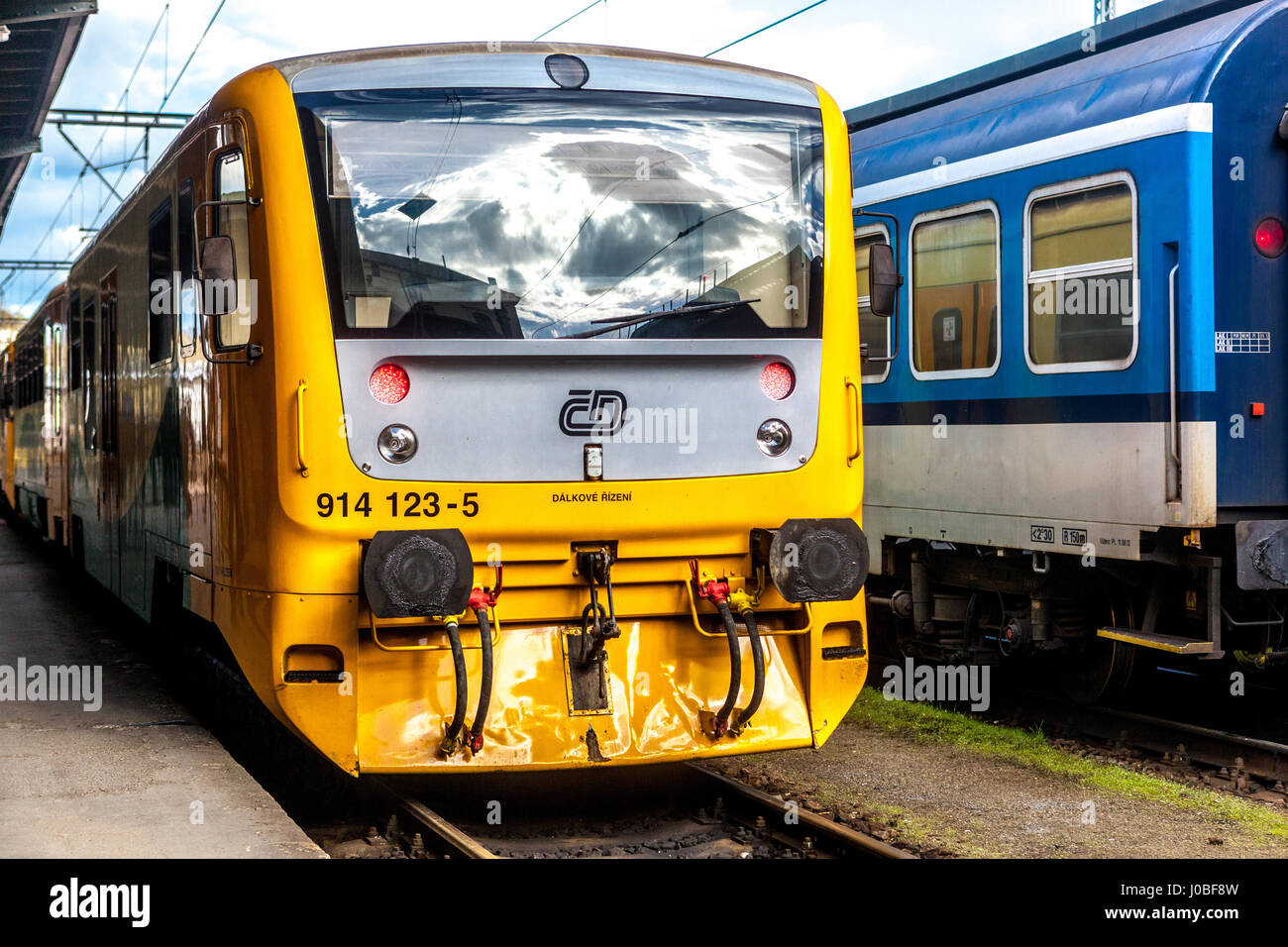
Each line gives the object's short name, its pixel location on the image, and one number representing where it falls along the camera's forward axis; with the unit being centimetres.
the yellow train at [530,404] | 553
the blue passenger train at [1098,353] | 743
